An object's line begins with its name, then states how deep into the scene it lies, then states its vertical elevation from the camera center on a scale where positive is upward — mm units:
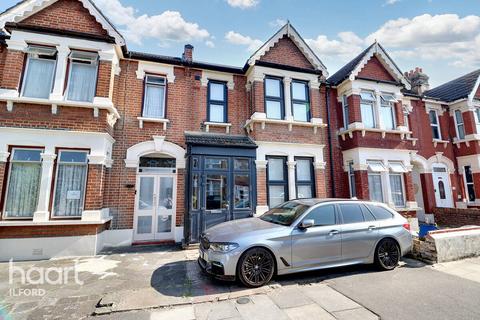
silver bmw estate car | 4605 -976
